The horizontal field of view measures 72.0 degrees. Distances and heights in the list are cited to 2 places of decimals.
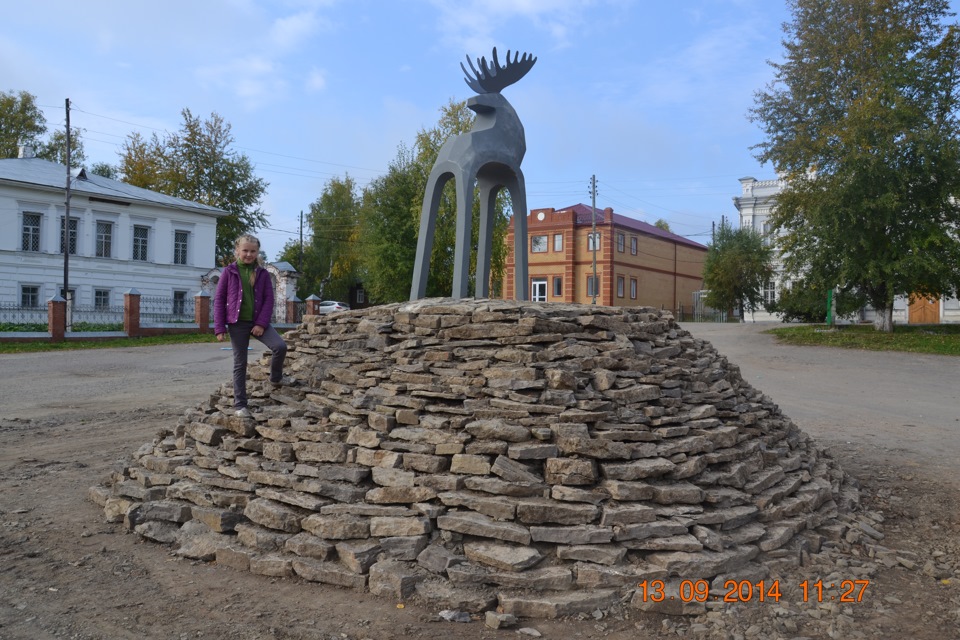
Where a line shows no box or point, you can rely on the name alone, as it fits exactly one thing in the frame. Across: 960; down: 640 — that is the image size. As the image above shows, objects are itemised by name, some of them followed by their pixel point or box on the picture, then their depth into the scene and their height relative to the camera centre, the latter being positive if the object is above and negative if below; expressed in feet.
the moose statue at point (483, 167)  24.00 +5.75
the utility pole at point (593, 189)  108.00 +21.89
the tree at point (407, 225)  82.23 +12.68
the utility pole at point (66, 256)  79.41 +7.11
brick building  117.50 +11.85
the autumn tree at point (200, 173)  118.11 +26.13
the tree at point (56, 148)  126.41 +32.40
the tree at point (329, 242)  144.25 +17.27
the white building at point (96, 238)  86.22 +10.90
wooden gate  102.58 +2.40
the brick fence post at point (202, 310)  79.10 +0.79
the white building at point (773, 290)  101.45 +6.21
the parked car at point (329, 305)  120.57 +2.55
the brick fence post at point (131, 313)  72.38 +0.27
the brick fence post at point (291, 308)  91.61 +1.38
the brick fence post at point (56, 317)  65.16 -0.24
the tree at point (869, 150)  59.88 +16.62
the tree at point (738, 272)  110.01 +8.85
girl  17.51 +0.29
